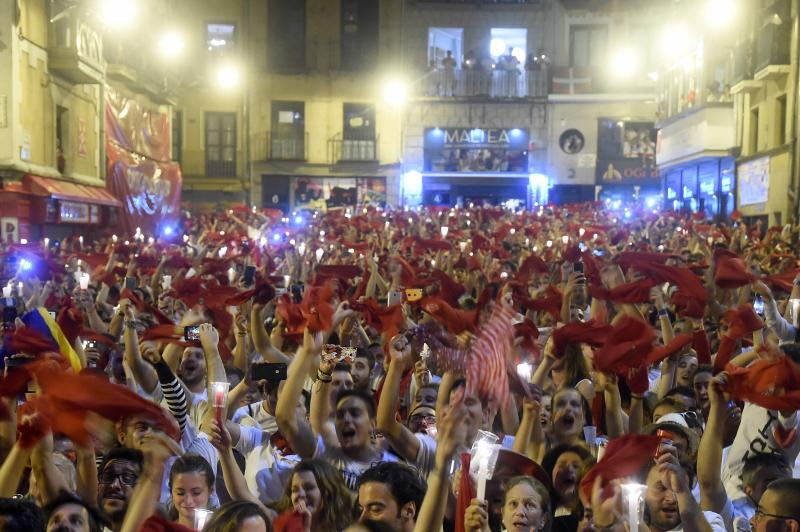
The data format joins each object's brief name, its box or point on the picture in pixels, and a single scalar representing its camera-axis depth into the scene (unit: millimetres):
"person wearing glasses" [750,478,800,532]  4168
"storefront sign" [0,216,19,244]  20266
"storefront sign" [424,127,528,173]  40188
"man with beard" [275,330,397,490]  5520
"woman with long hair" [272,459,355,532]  4895
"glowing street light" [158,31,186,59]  28953
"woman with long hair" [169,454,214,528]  4887
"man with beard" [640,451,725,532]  4242
